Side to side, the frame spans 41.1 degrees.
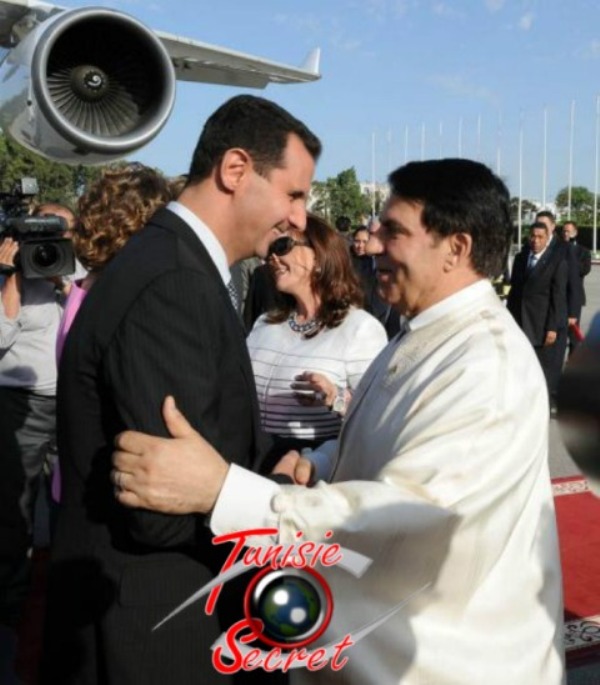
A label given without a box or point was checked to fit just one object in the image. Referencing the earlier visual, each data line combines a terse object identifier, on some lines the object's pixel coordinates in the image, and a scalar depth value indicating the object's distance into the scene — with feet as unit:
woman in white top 9.70
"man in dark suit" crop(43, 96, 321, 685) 4.69
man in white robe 4.66
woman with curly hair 8.80
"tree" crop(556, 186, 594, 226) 229.04
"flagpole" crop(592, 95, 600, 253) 131.08
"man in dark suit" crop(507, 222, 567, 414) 24.94
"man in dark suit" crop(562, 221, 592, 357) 26.23
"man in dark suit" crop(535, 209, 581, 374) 25.36
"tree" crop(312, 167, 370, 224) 191.11
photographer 11.35
